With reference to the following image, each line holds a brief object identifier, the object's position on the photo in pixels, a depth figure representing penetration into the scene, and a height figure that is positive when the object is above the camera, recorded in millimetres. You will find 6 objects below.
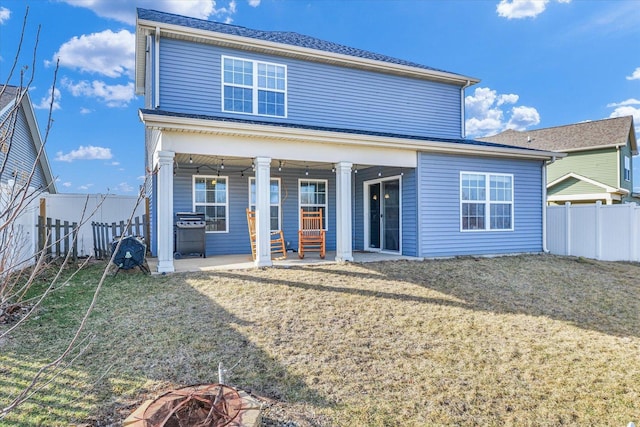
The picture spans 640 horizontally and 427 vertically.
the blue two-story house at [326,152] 7988 +1483
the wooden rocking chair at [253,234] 8492 -404
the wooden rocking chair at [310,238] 8867 -529
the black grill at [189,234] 8711 -401
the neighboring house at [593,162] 17422 +2641
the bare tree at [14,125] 1444 +412
